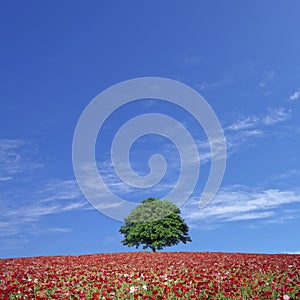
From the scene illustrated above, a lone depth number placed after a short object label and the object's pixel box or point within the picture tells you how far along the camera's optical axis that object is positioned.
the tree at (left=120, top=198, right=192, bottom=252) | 30.55
